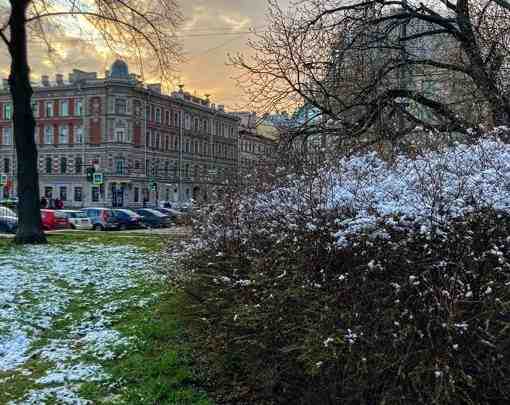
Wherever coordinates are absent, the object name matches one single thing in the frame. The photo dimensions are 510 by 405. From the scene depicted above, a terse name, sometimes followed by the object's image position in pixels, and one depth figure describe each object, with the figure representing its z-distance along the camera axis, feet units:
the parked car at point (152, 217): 123.65
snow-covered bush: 10.85
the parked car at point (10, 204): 145.85
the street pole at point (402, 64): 36.68
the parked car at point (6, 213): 96.17
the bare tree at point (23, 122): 48.55
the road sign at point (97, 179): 134.51
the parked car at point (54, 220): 106.15
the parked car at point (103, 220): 116.67
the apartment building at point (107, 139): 222.28
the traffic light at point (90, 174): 137.28
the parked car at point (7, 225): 90.22
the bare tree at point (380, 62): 34.94
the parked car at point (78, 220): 113.80
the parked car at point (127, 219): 118.42
